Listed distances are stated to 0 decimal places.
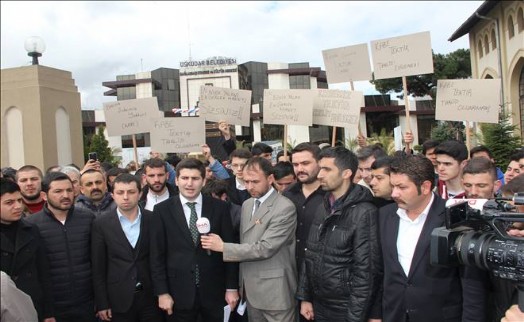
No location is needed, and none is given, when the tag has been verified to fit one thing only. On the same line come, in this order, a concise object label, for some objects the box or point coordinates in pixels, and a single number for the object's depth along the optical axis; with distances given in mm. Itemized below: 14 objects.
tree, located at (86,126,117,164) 41156
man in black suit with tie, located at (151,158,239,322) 4207
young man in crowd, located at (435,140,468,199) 4578
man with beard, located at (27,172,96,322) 4113
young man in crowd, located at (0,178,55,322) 3623
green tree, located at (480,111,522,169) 17016
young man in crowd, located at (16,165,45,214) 5266
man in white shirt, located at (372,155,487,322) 3215
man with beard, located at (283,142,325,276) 4434
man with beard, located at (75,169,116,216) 5148
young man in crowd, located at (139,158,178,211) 5160
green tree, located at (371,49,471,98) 43344
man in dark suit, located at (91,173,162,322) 4199
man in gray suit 4051
